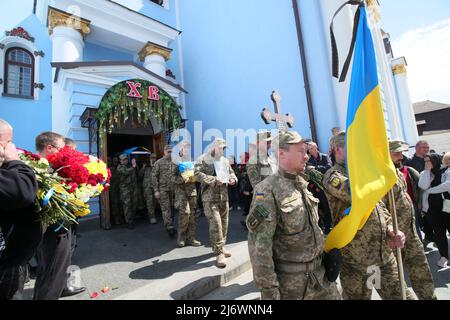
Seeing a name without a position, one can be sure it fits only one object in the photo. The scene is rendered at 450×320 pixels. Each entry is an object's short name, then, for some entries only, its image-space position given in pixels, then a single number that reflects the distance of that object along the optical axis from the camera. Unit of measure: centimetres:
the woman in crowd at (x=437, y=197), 349
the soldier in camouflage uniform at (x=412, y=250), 233
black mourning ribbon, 211
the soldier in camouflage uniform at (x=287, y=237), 168
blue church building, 683
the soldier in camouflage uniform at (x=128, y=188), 655
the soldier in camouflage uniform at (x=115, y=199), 669
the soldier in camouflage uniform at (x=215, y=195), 382
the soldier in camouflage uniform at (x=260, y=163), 460
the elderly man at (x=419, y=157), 449
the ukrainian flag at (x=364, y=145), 183
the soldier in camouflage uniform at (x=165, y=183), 543
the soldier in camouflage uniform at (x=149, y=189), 696
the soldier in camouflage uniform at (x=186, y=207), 471
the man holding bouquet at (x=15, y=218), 146
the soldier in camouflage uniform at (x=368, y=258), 207
